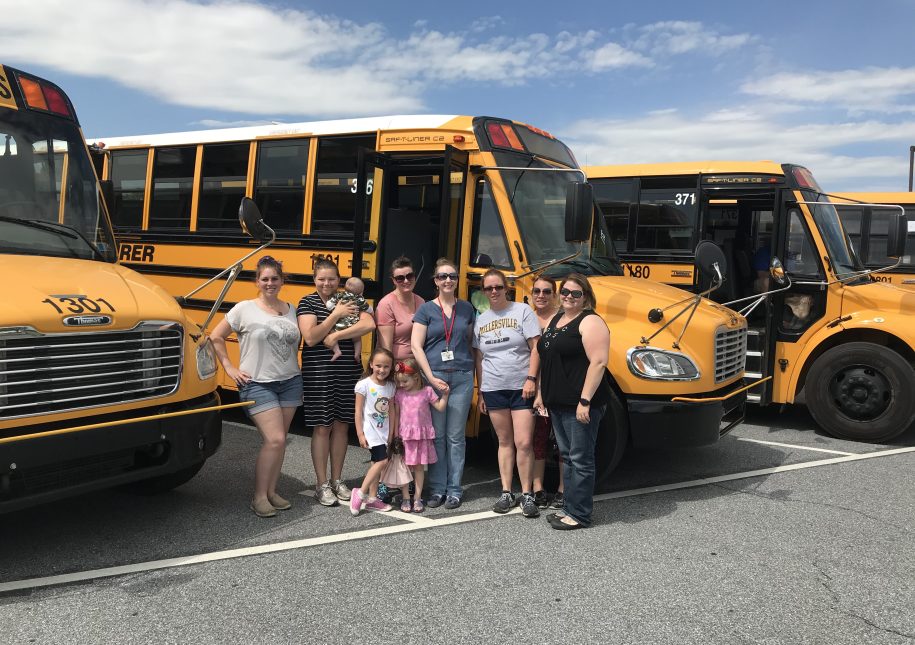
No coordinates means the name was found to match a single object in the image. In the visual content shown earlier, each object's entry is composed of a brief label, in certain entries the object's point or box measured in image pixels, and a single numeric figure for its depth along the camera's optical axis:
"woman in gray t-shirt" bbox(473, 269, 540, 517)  5.04
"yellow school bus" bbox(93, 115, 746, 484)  5.34
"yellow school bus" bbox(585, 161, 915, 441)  7.28
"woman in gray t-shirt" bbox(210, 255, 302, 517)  4.77
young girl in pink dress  5.07
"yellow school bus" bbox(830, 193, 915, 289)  9.61
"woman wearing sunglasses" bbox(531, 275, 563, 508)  5.20
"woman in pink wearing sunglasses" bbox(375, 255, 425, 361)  5.21
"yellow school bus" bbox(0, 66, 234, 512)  3.65
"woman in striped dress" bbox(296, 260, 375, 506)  5.00
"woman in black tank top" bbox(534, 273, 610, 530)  4.64
